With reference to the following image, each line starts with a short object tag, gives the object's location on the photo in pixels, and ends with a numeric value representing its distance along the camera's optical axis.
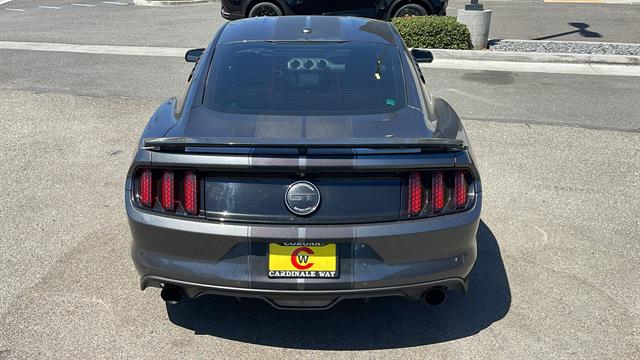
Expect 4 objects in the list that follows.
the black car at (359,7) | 12.35
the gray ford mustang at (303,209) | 3.03
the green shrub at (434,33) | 11.08
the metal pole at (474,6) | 11.62
